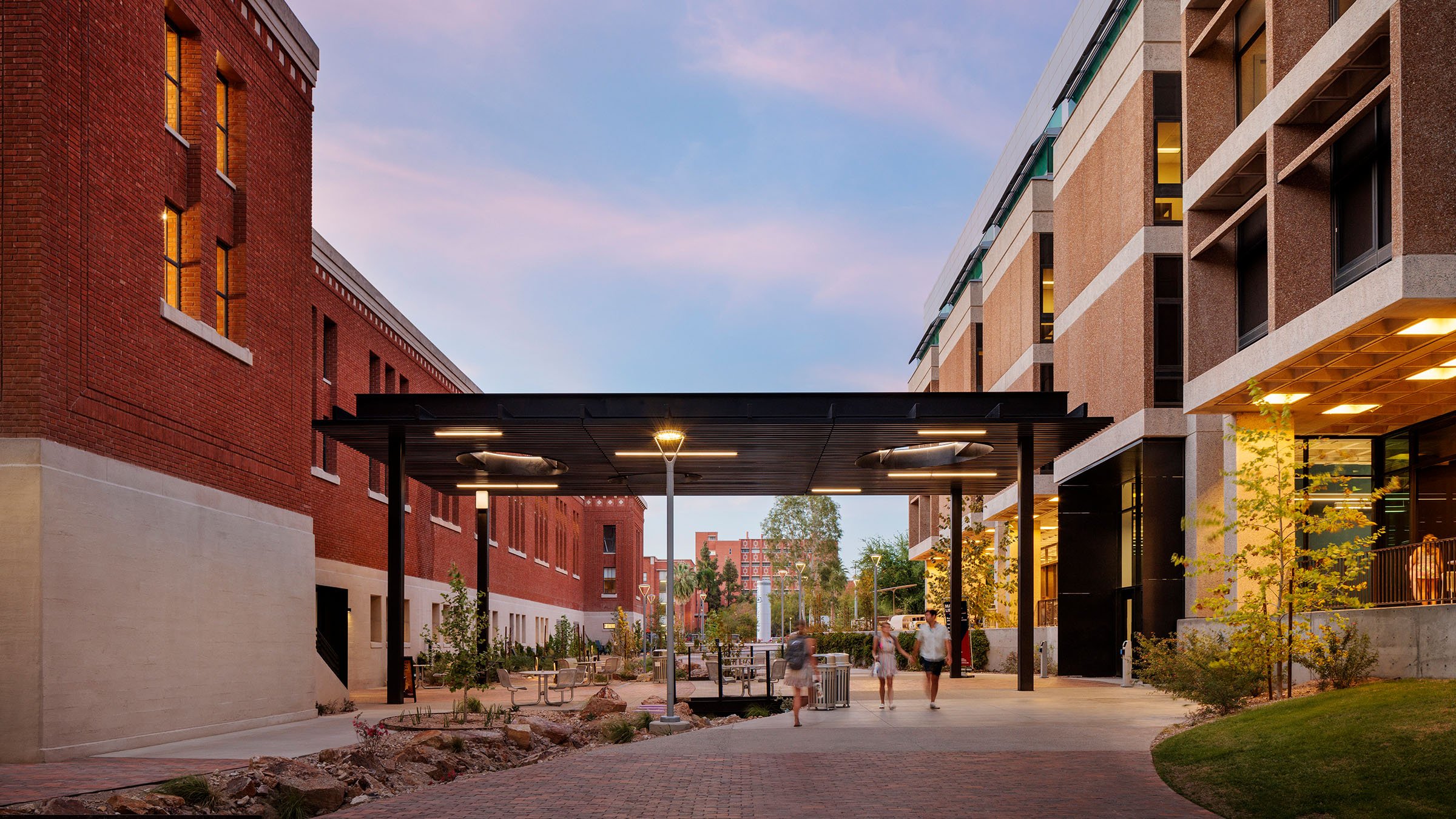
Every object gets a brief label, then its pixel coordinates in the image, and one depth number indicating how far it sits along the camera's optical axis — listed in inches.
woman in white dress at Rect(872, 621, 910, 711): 933.2
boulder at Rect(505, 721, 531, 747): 736.3
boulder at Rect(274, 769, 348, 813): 489.4
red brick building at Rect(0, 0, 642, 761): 604.4
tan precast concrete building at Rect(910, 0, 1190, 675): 1182.9
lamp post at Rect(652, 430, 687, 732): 817.5
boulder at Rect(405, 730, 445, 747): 664.4
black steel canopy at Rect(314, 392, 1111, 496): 1015.0
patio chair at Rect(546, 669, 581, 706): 1086.4
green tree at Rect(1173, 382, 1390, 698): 765.3
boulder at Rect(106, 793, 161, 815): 442.6
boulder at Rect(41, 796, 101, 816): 431.8
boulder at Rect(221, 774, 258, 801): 496.1
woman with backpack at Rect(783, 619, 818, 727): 809.5
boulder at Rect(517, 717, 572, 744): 776.3
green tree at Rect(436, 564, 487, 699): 924.0
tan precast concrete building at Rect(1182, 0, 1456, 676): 708.0
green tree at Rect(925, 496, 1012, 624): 1756.9
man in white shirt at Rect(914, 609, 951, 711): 915.4
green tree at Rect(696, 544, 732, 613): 6963.6
